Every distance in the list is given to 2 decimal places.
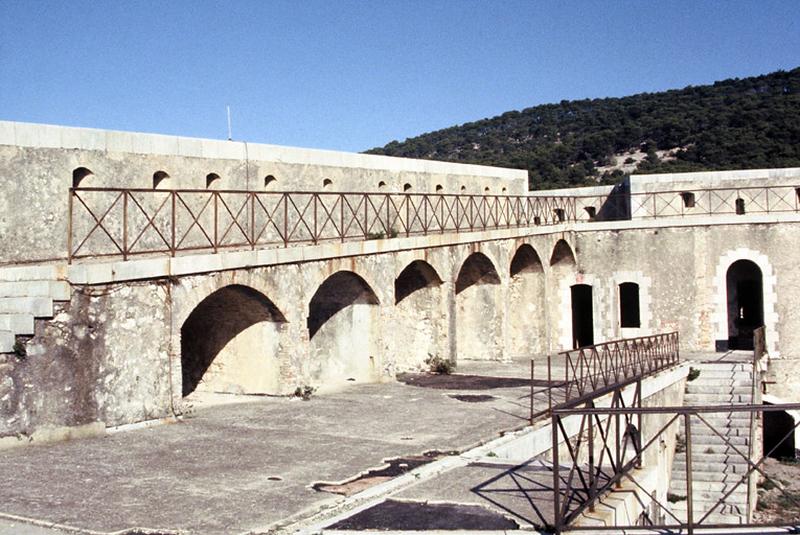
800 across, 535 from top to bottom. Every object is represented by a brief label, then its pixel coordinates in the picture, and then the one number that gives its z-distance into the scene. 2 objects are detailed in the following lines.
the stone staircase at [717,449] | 15.85
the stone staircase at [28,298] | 9.18
